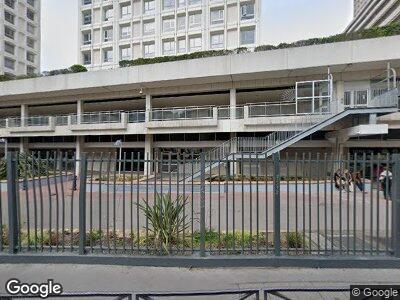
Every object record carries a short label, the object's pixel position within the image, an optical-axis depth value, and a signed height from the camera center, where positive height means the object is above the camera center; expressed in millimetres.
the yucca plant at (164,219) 5328 -1252
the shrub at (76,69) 28297 +7319
